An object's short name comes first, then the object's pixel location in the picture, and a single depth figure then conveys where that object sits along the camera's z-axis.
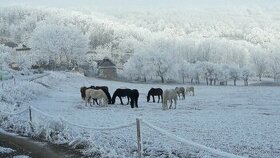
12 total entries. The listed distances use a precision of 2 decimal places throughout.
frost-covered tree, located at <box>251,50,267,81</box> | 157.68
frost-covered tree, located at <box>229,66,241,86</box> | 132.88
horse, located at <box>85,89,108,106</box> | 36.56
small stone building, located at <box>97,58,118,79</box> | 126.88
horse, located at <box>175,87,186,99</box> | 48.40
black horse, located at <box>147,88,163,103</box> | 42.44
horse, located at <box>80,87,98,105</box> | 40.28
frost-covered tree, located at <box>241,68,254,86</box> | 135.50
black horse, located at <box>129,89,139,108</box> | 35.53
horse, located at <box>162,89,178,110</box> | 33.91
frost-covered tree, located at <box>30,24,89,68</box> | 128.62
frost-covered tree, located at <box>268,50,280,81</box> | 148.88
